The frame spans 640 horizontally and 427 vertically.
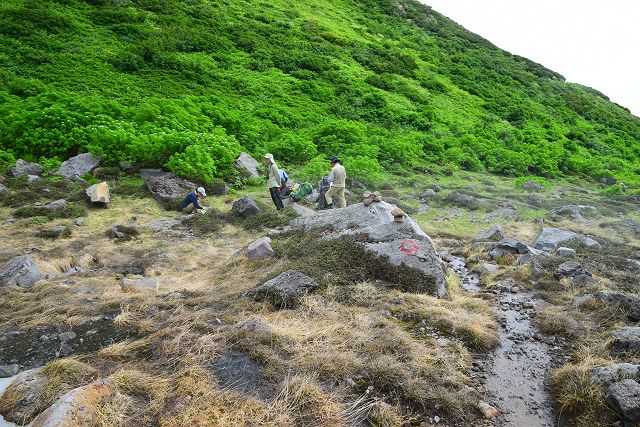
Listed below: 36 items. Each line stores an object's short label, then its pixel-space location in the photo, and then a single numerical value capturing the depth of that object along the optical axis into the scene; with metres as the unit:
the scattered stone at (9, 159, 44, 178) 11.95
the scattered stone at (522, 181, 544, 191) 18.35
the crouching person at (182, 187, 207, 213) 11.23
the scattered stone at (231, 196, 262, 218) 10.94
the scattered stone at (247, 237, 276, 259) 7.73
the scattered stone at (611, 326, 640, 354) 4.79
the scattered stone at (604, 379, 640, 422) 3.68
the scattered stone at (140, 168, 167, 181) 13.13
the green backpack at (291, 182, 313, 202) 12.55
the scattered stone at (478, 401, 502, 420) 4.01
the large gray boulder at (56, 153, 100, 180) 12.44
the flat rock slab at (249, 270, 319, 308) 5.90
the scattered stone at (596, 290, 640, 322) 5.70
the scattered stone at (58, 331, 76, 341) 4.99
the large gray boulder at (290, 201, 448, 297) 6.62
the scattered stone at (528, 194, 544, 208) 15.44
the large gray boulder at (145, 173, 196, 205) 11.80
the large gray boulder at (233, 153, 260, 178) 14.92
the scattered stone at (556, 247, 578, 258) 8.51
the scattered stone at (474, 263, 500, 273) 8.15
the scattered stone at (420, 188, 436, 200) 15.24
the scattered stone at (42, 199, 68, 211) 10.17
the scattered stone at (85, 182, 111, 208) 10.84
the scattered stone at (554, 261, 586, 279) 7.30
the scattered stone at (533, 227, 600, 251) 9.69
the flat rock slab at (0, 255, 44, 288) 6.47
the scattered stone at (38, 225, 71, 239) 8.89
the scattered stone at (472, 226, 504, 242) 10.36
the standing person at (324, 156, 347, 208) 10.71
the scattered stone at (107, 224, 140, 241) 9.25
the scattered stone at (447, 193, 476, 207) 14.60
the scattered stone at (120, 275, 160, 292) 6.41
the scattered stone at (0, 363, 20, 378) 4.32
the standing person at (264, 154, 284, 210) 11.18
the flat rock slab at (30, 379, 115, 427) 3.29
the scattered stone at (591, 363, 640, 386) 4.06
